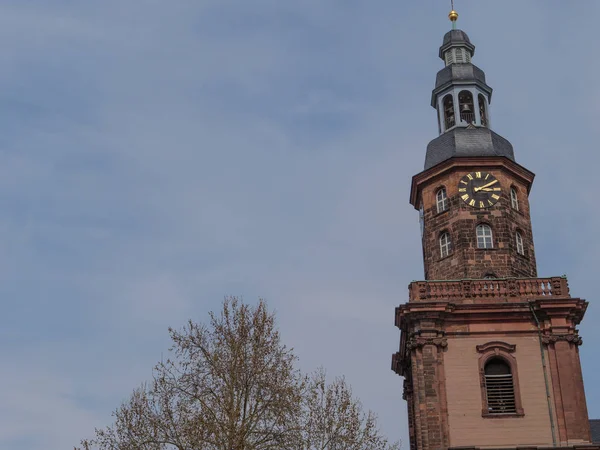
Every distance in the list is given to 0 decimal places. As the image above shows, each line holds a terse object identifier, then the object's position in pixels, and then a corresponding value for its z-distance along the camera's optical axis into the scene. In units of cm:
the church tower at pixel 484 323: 4084
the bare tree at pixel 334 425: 3656
